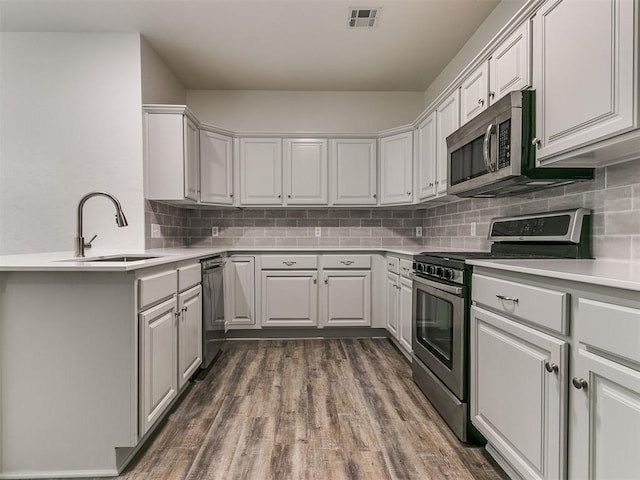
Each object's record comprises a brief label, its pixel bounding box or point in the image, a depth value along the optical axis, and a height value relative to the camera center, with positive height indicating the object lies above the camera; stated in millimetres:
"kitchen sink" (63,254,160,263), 2273 -156
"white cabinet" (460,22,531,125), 1795 +899
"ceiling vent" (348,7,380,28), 2697 +1654
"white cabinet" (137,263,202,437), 1724 -578
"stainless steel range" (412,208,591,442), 1842 -354
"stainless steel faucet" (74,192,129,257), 2143 +69
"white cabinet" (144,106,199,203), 3117 +698
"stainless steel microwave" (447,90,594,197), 1776 +432
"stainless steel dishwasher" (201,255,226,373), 2820 -613
